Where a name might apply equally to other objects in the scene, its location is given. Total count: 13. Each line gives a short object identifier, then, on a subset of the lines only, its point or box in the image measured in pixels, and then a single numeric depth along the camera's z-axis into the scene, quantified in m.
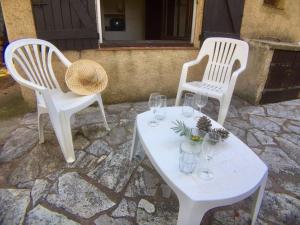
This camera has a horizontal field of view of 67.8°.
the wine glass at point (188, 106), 1.82
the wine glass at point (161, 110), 1.74
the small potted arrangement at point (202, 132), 1.41
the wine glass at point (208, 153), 1.19
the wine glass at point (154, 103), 1.76
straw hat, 2.15
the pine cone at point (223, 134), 1.44
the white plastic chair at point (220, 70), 2.31
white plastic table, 1.07
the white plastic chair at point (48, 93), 1.74
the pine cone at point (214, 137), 1.41
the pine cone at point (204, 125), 1.46
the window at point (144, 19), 4.36
